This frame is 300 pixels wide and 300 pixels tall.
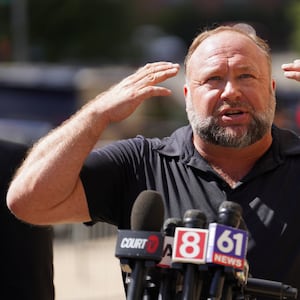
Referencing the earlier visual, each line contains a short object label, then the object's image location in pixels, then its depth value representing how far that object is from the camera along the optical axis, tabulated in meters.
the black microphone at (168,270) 6.91
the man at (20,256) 9.26
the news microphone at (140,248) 6.71
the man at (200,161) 8.40
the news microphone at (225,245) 6.66
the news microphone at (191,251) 6.68
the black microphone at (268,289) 7.22
